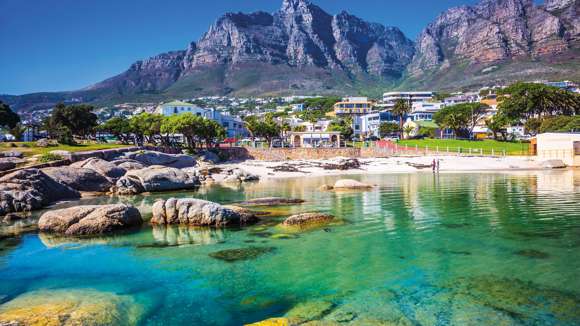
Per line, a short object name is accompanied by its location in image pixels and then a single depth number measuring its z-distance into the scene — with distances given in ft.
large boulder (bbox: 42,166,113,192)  133.69
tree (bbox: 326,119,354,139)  391.61
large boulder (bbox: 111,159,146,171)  173.35
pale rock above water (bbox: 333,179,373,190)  132.69
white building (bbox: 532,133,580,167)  214.96
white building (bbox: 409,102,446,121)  485.97
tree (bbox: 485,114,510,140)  326.03
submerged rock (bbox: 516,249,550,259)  51.38
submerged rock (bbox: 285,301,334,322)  35.53
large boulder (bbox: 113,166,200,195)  138.21
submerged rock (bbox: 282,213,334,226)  74.08
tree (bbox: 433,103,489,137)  340.59
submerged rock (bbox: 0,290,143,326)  35.37
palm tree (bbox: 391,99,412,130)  375.86
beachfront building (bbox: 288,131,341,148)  343.26
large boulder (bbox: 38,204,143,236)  73.51
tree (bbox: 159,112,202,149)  274.36
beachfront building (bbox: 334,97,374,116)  594.24
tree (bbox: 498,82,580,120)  340.39
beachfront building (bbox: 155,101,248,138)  398.05
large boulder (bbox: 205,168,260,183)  188.75
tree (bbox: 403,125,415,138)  396.57
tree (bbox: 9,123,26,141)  220.84
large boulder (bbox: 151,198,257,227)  76.48
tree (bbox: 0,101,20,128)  279.94
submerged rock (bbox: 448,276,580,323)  34.94
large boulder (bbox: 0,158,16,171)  130.96
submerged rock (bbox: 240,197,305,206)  103.73
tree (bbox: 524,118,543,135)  327.78
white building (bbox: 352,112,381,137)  452.35
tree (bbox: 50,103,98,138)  278.67
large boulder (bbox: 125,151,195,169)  205.05
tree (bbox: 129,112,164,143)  290.56
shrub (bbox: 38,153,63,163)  153.39
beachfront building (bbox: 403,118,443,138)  389.97
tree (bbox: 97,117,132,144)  300.20
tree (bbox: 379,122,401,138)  410.93
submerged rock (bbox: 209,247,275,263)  54.97
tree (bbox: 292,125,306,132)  433.07
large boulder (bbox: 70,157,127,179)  152.35
